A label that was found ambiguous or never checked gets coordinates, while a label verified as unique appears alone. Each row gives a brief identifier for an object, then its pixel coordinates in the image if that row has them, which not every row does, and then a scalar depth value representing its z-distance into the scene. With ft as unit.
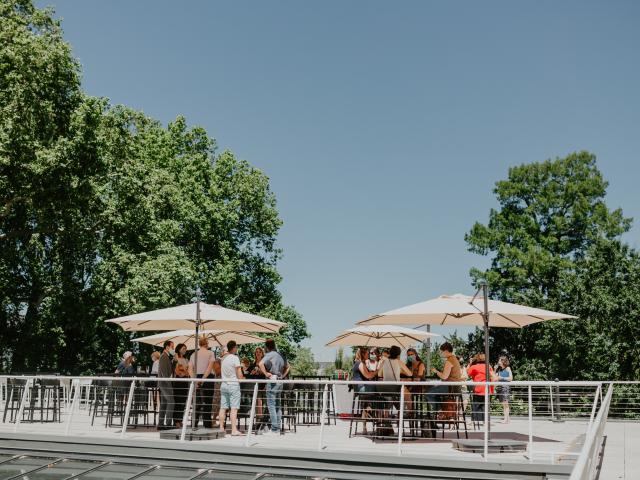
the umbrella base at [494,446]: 37.04
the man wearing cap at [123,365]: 61.26
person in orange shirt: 56.95
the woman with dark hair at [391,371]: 45.16
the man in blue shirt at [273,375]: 46.75
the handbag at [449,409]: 45.12
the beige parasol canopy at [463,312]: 42.27
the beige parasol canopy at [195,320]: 48.47
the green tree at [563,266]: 109.50
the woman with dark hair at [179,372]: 50.88
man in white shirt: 45.96
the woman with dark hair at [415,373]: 48.52
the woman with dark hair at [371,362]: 51.84
